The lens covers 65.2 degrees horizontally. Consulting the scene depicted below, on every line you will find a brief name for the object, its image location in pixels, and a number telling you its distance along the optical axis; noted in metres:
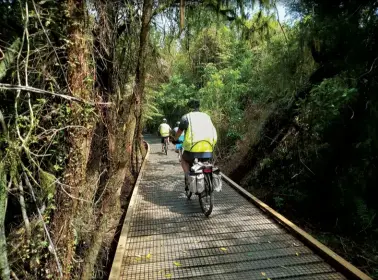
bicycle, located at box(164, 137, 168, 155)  15.51
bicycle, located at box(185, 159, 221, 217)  5.02
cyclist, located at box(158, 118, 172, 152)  14.74
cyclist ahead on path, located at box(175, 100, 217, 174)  5.15
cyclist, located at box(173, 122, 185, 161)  9.57
